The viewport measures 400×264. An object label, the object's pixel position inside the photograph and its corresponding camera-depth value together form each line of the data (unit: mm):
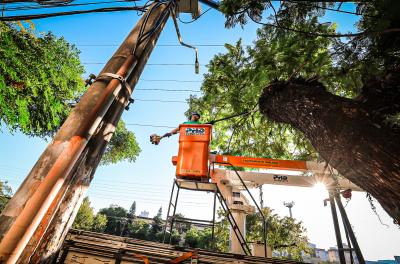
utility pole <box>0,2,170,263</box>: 1166
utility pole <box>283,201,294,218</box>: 40444
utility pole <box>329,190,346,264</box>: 4657
